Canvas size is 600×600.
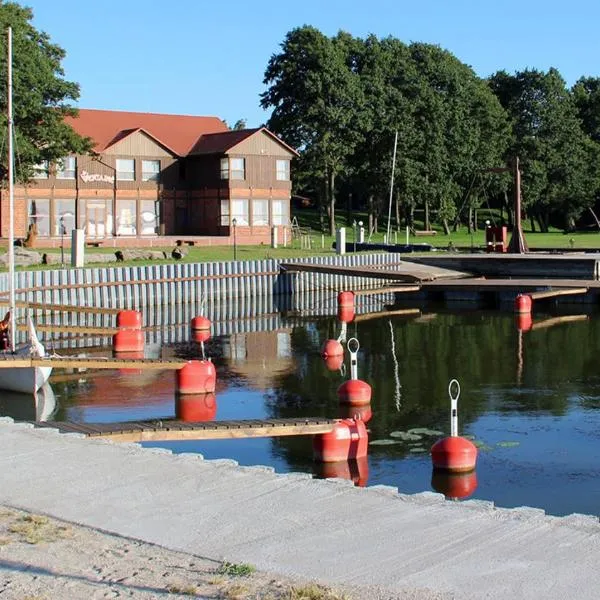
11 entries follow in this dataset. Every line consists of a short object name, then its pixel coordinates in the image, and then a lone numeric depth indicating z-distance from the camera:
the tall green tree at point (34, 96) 52.69
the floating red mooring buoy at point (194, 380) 24.03
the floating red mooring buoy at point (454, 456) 16.53
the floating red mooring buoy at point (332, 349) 31.67
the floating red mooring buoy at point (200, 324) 38.00
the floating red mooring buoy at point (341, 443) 17.08
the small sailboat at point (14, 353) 23.53
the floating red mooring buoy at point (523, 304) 43.81
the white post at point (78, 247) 44.56
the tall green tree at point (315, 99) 76.62
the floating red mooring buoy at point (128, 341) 31.91
